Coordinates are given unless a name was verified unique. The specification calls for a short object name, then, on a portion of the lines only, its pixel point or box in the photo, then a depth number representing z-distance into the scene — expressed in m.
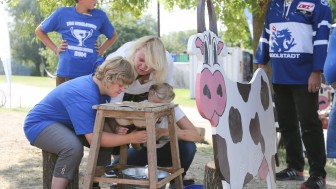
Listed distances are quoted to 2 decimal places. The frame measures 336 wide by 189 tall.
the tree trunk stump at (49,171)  3.14
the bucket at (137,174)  3.03
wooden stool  2.71
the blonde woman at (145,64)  3.21
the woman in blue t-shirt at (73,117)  2.79
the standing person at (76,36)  4.11
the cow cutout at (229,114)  2.42
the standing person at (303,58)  3.65
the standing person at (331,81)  2.92
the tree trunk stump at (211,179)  2.95
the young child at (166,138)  3.27
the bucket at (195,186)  3.39
